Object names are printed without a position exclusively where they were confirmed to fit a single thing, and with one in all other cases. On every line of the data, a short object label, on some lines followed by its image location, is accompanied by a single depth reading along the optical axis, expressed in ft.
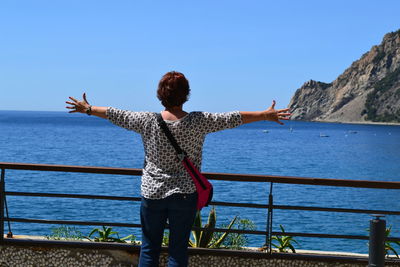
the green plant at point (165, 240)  23.17
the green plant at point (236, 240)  24.32
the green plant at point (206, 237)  23.27
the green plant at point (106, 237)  23.04
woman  14.07
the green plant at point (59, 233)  25.04
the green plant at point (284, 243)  24.72
